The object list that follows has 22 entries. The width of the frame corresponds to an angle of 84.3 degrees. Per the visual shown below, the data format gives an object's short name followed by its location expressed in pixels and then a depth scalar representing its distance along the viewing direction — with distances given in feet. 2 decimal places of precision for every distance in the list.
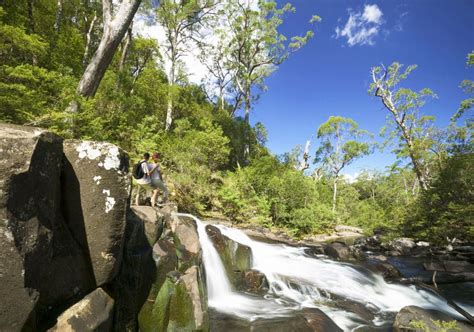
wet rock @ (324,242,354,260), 40.86
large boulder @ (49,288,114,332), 9.27
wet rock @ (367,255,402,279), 32.78
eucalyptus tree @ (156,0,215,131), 66.80
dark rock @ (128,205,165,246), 16.30
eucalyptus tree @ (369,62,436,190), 59.00
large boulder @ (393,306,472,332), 17.65
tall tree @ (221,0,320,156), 79.61
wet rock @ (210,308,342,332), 16.87
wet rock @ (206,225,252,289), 25.44
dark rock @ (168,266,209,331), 14.28
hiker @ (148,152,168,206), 25.89
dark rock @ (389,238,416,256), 53.72
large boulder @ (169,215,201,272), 17.98
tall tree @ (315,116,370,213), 114.52
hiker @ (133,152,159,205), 25.05
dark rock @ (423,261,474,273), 35.21
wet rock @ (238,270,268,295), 25.34
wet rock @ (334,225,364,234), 87.43
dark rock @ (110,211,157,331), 12.95
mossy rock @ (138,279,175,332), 13.89
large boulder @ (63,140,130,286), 11.11
